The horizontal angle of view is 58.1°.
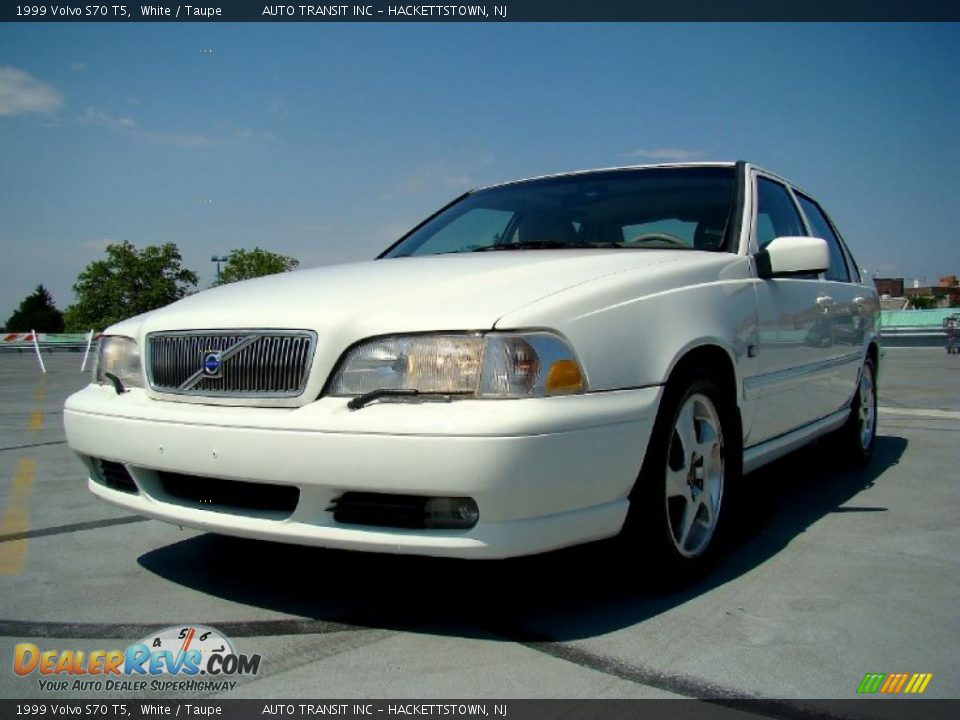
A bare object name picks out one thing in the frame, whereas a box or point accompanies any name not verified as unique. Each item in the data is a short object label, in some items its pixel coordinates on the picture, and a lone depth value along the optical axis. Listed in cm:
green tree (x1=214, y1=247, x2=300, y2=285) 6053
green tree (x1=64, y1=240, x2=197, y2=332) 7856
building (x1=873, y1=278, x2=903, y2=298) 11631
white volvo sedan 231
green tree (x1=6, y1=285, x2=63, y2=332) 11738
